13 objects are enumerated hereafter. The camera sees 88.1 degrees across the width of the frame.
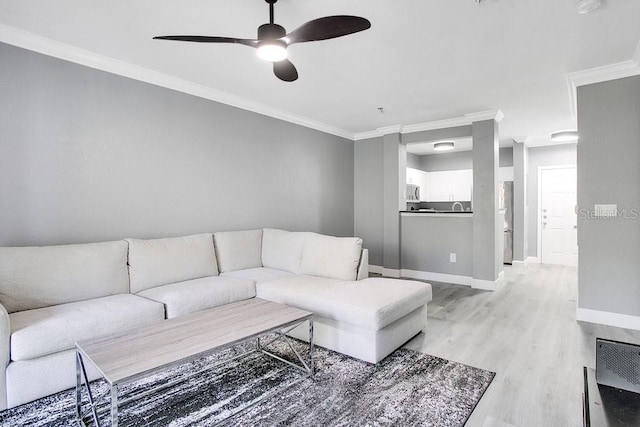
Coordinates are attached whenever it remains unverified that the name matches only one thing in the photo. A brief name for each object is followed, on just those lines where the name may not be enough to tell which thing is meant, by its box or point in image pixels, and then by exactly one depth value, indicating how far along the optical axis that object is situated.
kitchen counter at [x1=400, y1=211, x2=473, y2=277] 5.15
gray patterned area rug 1.86
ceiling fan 1.86
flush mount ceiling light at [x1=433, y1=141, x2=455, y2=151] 6.89
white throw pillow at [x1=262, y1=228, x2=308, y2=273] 3.82
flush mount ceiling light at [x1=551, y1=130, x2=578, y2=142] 6.11
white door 6.84
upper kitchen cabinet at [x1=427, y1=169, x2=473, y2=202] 7.73
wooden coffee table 1.60
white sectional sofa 2.04
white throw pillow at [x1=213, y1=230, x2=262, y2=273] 3.70
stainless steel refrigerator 7.02
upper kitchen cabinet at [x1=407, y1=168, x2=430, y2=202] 7.61
